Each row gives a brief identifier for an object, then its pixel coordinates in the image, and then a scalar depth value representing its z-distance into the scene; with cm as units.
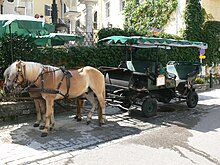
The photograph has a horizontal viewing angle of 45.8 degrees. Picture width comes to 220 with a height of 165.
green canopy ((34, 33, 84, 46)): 1000
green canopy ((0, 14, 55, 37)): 673
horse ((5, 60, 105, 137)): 584
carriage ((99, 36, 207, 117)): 796
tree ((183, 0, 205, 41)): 1748
